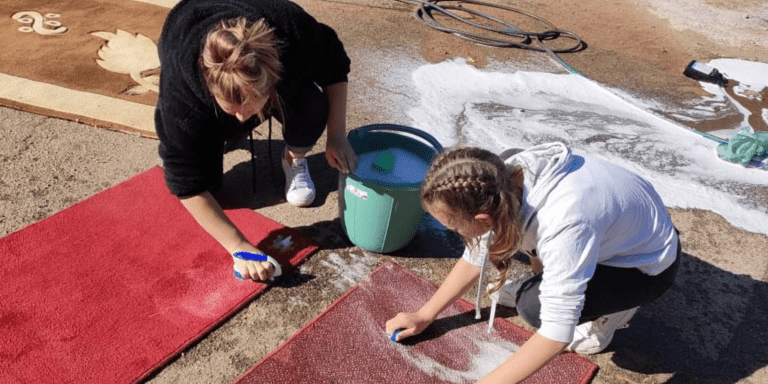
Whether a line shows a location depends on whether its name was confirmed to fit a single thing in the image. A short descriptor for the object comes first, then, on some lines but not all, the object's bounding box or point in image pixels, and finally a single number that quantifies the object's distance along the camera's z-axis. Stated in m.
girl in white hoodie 1.68
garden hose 4.67
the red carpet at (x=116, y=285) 2.11
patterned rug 3.40
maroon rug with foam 2.18
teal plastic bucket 2.42
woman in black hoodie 1.97
